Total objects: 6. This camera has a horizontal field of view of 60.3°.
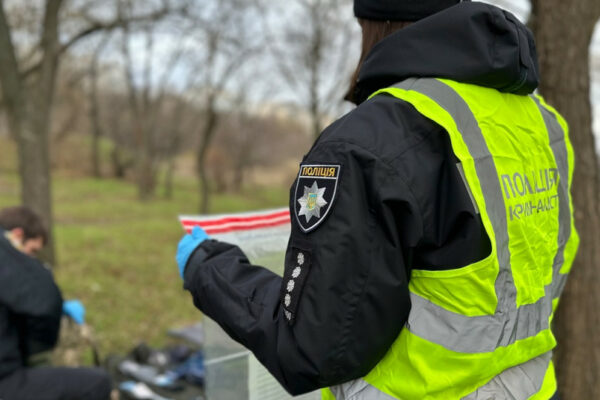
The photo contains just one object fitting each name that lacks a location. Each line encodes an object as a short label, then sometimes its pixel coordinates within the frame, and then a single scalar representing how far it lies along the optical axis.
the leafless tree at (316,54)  11.74
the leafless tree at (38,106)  5.96
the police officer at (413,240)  0.96
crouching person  2.53
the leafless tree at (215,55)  8.72
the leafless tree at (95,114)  18.38
